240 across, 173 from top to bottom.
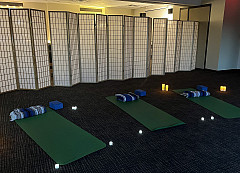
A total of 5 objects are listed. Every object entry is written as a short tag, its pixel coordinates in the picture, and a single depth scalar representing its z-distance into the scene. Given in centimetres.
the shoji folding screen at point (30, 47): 480
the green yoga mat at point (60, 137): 264
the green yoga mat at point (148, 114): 354
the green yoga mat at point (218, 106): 406
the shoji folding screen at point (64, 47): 523
